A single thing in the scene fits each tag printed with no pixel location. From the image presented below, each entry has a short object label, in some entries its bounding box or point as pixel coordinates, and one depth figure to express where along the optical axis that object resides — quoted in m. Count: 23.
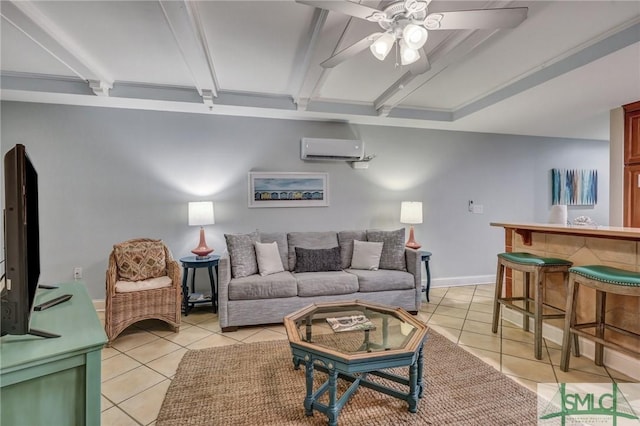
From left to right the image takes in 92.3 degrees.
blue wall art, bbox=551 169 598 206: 5.00
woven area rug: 1.70
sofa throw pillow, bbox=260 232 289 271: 3.59
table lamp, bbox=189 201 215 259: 3.40
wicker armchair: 2.69
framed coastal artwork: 3.93
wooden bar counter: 2.12
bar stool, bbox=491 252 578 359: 2.39
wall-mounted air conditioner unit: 3.94
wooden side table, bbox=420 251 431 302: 3.80
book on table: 2.02
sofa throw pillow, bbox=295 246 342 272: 3.46
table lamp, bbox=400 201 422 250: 3.98
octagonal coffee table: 1.58
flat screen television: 1.00
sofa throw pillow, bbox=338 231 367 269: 3.70
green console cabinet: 0.89
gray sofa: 2.96
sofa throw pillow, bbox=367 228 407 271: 3.55
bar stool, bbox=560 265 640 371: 1.84
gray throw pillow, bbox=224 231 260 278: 3.20
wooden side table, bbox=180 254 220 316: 3.27
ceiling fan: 1.58
